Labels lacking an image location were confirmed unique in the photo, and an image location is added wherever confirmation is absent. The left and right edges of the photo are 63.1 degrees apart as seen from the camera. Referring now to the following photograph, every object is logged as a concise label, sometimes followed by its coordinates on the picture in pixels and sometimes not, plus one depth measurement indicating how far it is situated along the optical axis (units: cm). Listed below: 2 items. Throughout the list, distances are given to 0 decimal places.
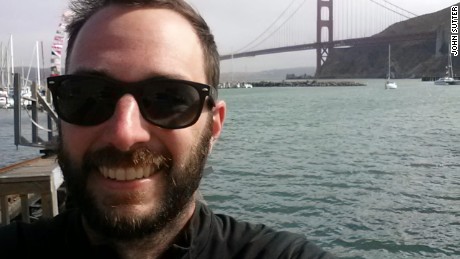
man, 28
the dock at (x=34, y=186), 92
